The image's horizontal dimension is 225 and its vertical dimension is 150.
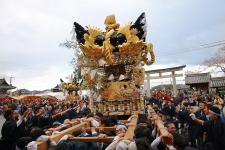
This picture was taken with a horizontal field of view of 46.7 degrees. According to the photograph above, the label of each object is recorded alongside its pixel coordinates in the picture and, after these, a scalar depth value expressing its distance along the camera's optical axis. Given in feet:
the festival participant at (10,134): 19.61
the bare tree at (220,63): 100.73
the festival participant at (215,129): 19.38
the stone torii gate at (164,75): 85.29
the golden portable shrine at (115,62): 25.34
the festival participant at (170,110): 34.38
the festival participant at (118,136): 11.19
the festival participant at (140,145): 10.25
